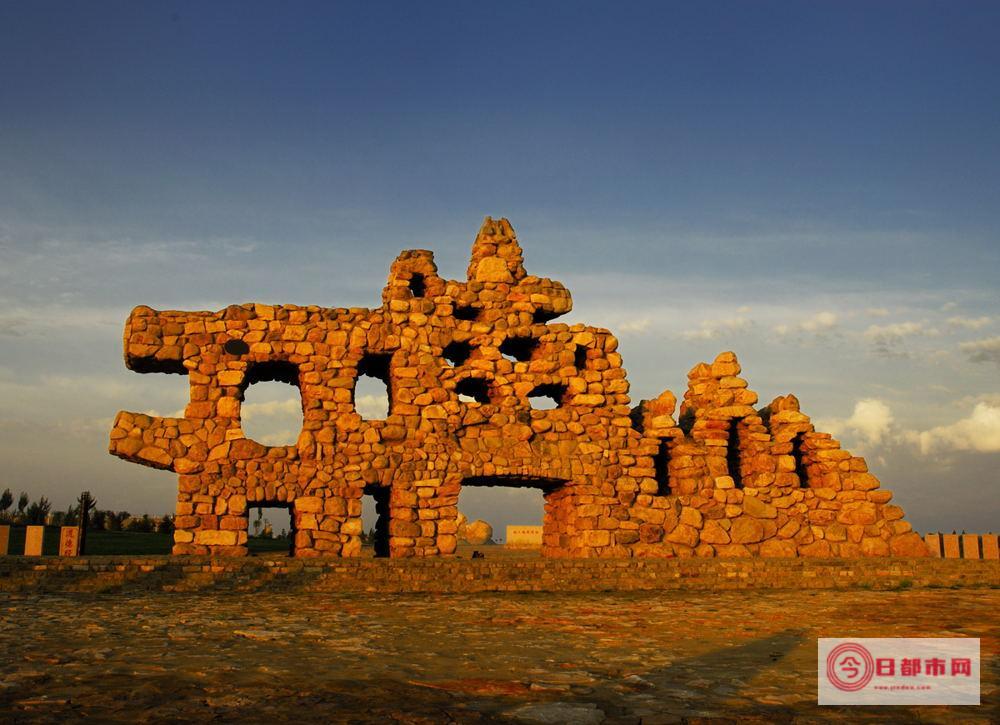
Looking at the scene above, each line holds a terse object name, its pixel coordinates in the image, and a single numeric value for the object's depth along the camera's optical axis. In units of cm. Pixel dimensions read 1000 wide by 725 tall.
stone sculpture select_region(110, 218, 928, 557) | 1245
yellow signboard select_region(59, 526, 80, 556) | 1211
